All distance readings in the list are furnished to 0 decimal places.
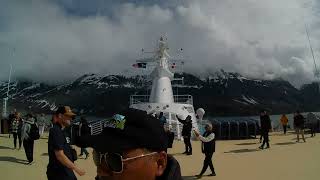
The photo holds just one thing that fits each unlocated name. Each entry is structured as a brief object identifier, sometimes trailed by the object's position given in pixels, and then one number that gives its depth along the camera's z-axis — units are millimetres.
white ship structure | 14377
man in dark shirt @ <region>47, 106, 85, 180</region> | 3172
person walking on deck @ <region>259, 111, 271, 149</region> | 9688
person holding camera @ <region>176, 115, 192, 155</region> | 9287
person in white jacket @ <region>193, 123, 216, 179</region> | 6256
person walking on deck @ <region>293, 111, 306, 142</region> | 10921
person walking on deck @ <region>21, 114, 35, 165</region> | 7330
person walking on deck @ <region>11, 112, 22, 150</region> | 9763
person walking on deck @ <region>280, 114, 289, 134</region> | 15299
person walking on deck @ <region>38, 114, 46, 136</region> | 15516
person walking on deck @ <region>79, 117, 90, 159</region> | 9663
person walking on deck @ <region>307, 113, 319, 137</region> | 13049
